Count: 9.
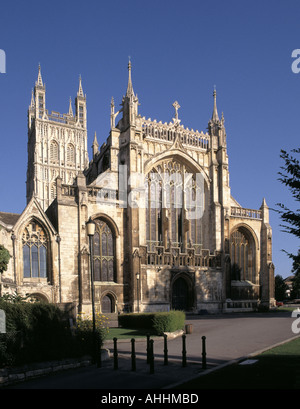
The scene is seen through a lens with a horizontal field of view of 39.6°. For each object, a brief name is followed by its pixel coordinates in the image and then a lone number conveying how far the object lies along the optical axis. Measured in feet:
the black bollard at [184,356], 39.99
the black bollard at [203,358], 38.67
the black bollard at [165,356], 41.19
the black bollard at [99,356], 42.44
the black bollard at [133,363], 38.93
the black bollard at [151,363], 37.33
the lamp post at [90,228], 48.69
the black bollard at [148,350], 40.89
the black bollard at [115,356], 40.65
